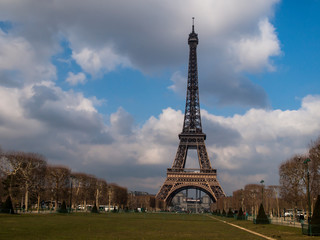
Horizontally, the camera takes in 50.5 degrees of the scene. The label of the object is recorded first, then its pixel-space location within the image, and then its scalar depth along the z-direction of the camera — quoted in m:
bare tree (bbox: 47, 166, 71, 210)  70.62
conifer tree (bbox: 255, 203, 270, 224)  43.00
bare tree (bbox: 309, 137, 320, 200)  48.88
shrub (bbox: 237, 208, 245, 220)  57.66
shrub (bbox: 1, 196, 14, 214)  46.34
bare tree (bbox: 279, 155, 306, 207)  57.59
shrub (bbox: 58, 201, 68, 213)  57.91
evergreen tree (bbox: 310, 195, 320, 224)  26.39
